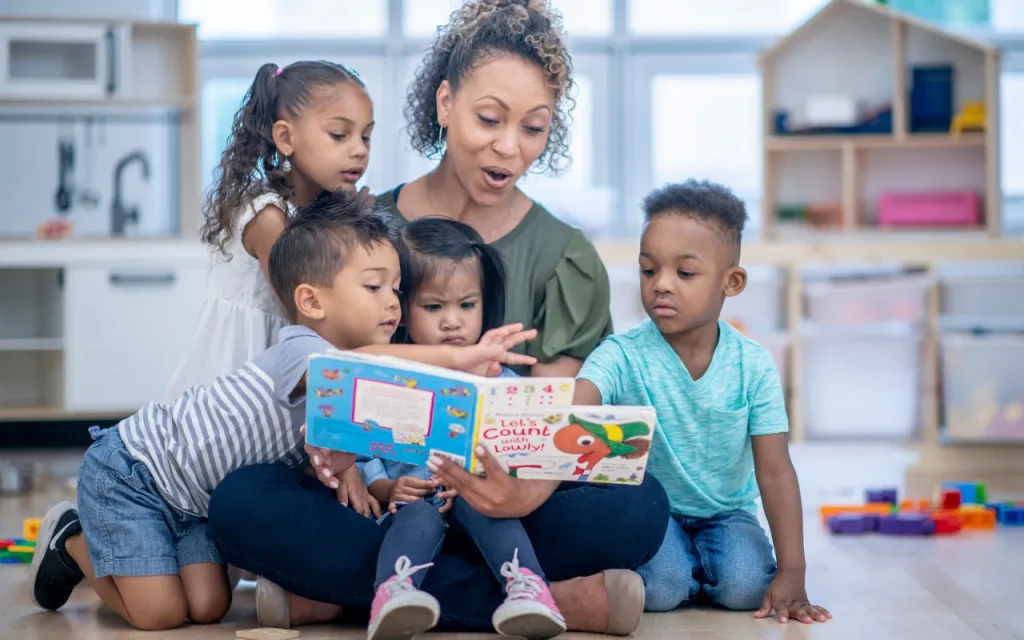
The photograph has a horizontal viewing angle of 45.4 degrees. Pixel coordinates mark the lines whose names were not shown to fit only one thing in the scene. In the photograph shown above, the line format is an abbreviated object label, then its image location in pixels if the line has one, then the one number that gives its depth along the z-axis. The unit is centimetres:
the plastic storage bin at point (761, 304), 434
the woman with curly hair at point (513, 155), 211
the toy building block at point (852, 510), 294
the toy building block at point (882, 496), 309
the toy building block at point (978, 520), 287
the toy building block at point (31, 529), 271
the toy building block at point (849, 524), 279
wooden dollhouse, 459
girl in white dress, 219
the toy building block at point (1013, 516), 294
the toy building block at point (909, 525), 277
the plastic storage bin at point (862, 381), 429
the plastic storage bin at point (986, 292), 419
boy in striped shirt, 185
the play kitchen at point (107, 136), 462
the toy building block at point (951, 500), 295
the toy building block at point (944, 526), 280
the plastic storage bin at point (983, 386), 407
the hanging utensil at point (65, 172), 481
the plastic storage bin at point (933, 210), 459
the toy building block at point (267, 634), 179
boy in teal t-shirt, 202
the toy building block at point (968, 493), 318
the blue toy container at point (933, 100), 461
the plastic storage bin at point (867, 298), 420
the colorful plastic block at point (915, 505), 301
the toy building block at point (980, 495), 318
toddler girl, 162
